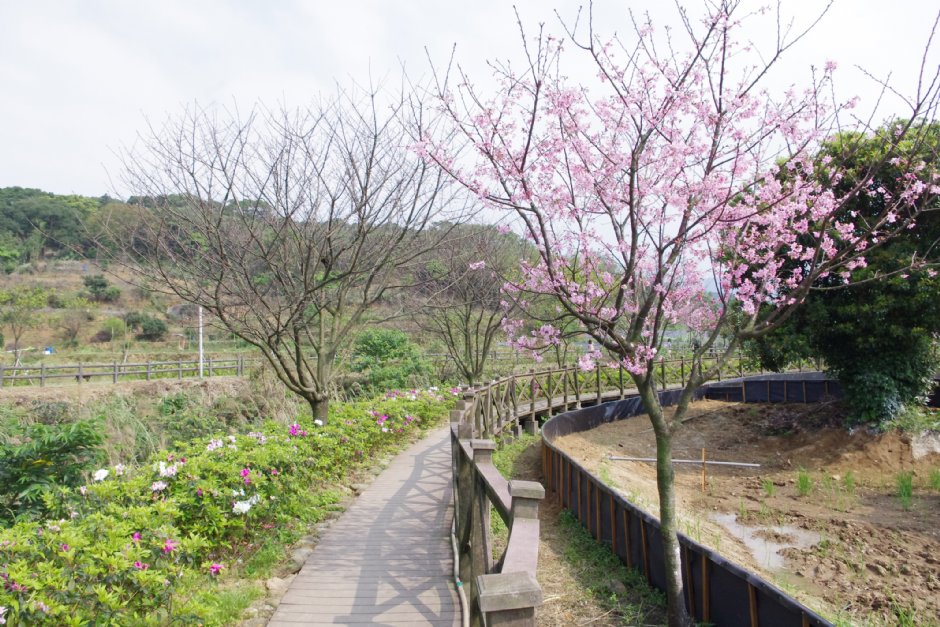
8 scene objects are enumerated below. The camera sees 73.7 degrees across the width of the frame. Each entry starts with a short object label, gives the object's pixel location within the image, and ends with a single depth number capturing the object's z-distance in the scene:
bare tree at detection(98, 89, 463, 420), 7.19
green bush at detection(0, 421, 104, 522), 5.61
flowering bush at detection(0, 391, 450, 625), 3.30
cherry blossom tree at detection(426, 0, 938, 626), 4.80
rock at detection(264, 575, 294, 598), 4.95
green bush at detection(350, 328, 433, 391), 20.44
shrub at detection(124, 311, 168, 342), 41.06
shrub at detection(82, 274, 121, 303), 47.97
